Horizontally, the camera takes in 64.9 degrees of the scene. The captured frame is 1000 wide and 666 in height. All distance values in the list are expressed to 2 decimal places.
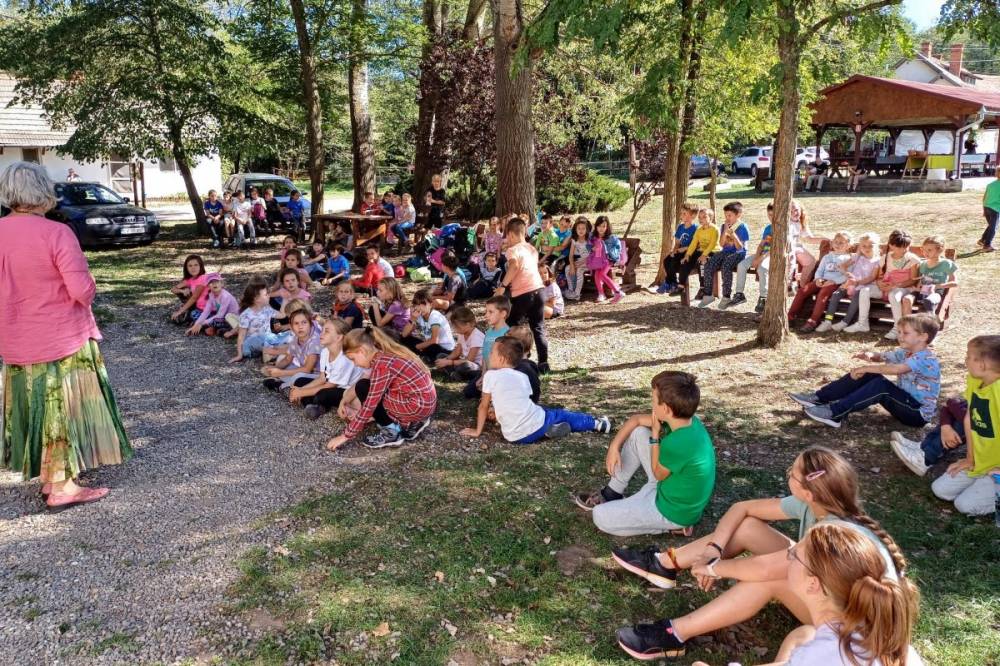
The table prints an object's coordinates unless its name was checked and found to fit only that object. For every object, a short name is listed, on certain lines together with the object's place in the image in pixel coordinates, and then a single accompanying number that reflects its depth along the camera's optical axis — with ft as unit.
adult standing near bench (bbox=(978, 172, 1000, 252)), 42.14
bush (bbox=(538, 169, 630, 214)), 74.33
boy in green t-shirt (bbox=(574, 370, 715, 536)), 13.53
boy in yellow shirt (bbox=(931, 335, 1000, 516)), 15.03
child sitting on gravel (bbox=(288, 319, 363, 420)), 21.56
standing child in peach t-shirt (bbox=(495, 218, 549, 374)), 24.25
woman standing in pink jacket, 14.78
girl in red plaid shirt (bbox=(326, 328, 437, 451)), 19.10
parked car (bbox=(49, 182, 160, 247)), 54.85
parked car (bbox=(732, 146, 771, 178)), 118.63
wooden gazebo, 77.71
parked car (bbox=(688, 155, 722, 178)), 120.98
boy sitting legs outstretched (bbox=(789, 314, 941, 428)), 18.94
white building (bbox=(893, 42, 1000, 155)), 134.72
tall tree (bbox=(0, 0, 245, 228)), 54.44
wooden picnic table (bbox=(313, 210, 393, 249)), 50.26
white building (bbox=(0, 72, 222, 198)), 85.71
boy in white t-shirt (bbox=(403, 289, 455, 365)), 26.66
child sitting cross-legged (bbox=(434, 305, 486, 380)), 24.39
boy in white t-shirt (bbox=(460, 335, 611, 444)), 18.86
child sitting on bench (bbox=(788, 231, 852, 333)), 29.76
